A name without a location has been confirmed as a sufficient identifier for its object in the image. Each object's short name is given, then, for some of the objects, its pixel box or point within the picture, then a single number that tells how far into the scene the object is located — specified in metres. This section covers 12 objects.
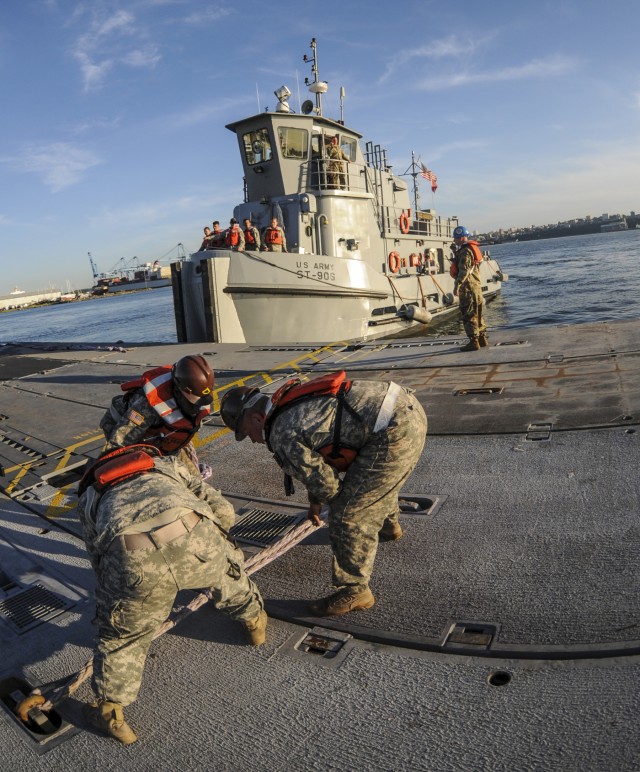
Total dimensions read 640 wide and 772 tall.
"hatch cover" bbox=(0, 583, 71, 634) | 3.04
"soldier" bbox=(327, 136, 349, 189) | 15.42
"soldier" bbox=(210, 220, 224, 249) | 13.78
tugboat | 13.12
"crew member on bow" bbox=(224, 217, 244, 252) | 13.26
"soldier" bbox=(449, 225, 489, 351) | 8.29
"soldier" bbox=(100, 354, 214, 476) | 3.30
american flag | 23.69
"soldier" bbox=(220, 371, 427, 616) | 2.74
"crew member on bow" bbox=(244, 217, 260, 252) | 13.80
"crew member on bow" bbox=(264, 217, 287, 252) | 13.73
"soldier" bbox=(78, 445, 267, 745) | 2.23
